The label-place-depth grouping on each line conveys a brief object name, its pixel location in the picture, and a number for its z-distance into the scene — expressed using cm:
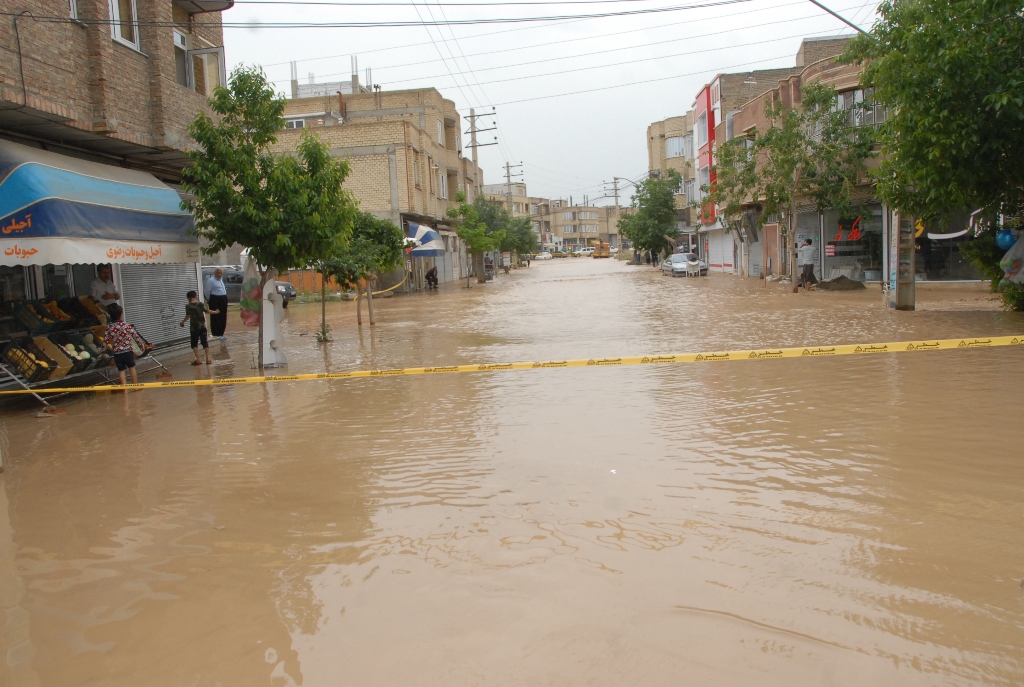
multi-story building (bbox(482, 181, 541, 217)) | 15988
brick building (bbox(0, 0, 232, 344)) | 1054
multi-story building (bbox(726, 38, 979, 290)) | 2755
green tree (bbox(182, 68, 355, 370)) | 1312
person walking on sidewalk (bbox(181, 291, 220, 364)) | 1509
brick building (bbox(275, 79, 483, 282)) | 3731
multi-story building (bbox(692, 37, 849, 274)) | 3853
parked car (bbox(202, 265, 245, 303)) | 3338
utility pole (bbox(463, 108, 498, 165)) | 7175
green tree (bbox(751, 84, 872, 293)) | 2811
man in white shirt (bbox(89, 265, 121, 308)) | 1420
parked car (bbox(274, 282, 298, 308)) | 3357
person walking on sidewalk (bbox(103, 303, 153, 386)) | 1187
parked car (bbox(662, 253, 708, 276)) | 4716
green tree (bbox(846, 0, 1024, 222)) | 1381
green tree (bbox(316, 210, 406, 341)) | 1972
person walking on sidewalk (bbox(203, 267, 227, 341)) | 1812
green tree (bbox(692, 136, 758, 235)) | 3106
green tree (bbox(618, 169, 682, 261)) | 6025
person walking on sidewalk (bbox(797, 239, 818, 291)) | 2922
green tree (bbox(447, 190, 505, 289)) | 4784
